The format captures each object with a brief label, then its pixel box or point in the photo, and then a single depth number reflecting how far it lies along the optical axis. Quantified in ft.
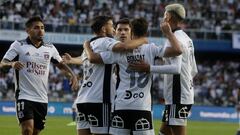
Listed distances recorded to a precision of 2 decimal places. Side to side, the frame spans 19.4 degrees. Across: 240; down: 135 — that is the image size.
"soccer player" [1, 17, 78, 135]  39.50
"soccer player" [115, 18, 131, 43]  32.45
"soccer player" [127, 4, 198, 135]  34.88
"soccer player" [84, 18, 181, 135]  30.55
